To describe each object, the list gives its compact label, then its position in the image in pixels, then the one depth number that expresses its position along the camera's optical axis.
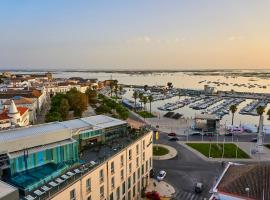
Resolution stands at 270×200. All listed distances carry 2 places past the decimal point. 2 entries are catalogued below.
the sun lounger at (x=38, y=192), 14.55
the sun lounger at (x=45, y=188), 15.03
